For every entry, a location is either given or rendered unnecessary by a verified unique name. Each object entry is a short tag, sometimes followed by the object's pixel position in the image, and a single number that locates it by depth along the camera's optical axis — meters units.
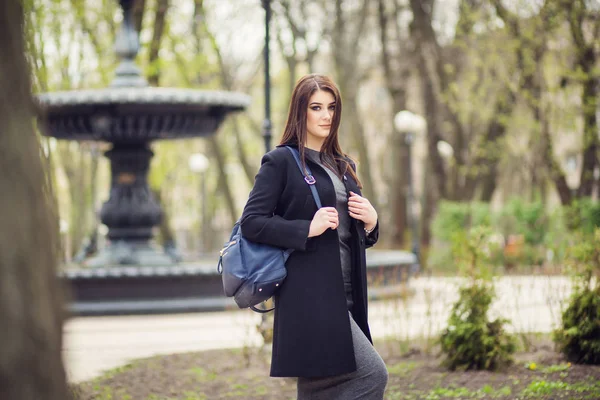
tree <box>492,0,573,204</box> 18.50
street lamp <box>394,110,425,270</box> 21.44
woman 4.18
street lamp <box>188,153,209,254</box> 35.06
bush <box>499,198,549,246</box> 22.61
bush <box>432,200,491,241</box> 22.91
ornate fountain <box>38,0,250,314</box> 13.51
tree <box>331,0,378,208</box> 27.33
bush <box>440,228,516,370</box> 7.20
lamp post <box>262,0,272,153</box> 10.44
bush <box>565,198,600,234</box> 19.73
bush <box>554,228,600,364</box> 7.18
